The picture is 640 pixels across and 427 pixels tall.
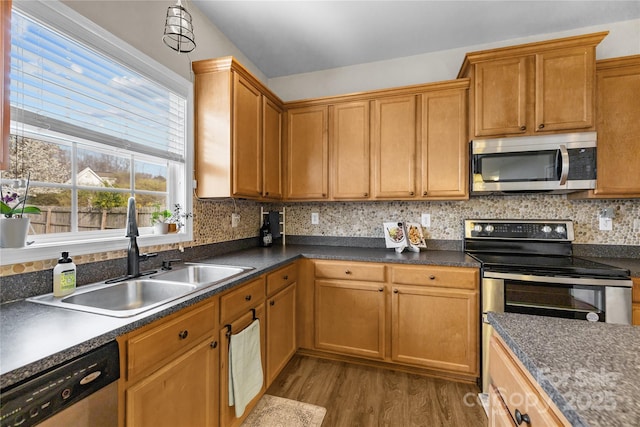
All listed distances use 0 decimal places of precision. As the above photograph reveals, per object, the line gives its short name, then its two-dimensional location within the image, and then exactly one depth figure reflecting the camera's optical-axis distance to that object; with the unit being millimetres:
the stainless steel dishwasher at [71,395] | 677
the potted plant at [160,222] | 1840
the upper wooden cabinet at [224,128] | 2031
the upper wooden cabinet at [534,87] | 2016
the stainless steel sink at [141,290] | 1165
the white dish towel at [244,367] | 1503
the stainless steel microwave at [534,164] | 2029
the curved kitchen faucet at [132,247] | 1512
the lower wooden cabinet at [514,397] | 603
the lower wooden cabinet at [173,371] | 968
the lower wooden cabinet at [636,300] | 1718
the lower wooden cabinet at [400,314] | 2057
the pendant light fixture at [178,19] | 1314
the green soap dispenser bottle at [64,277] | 1201
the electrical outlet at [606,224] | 2268
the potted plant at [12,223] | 1068
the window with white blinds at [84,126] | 1235
